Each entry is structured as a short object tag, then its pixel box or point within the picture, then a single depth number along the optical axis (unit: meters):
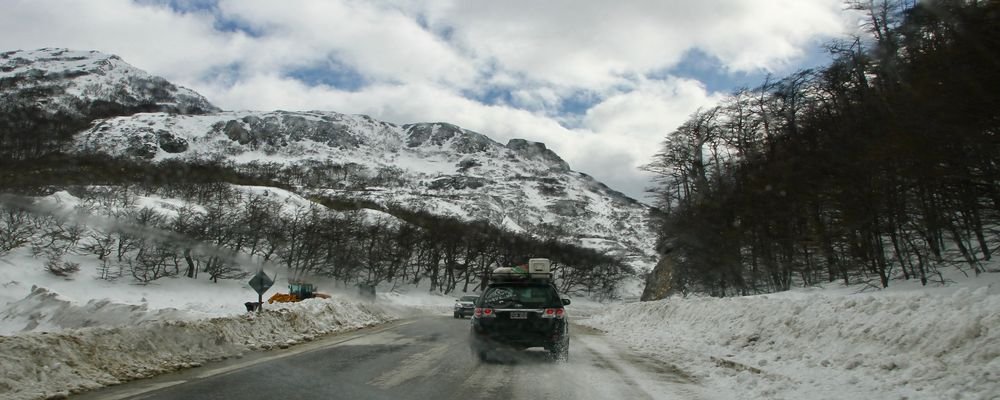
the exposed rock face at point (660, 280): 46.62
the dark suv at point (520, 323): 11.65
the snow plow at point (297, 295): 37.89
